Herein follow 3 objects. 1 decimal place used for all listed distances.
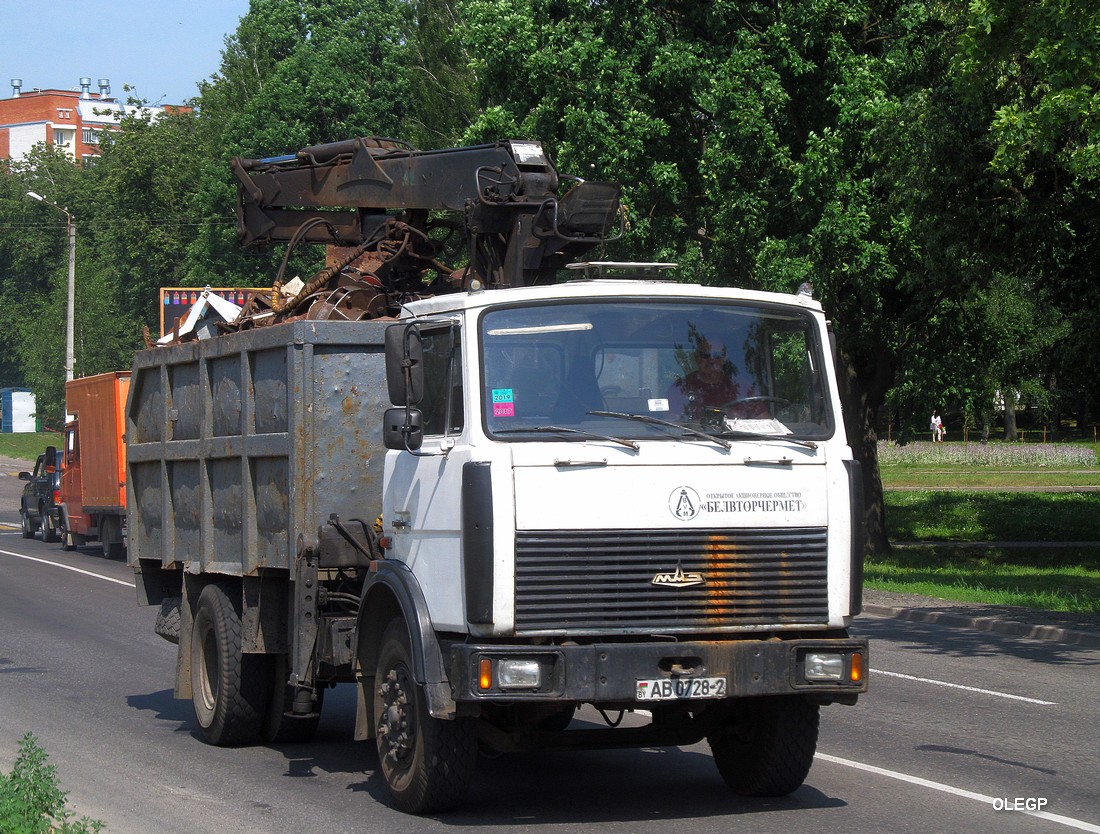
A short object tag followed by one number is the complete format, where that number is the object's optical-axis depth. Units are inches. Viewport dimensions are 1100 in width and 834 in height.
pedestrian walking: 2472.9
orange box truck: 1024.2
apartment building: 5290.4
